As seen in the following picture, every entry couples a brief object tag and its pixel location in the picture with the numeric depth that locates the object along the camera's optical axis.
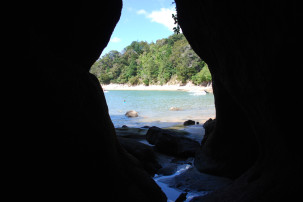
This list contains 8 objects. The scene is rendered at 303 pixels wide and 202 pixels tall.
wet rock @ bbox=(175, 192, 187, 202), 3.50
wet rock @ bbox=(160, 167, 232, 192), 3.94
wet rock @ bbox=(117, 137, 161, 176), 4.83
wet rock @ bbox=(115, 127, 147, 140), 8.06
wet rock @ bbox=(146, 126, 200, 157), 5.93
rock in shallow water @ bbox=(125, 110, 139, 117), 17.23
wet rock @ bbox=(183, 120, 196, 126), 11.86
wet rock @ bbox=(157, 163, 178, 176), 4.71
